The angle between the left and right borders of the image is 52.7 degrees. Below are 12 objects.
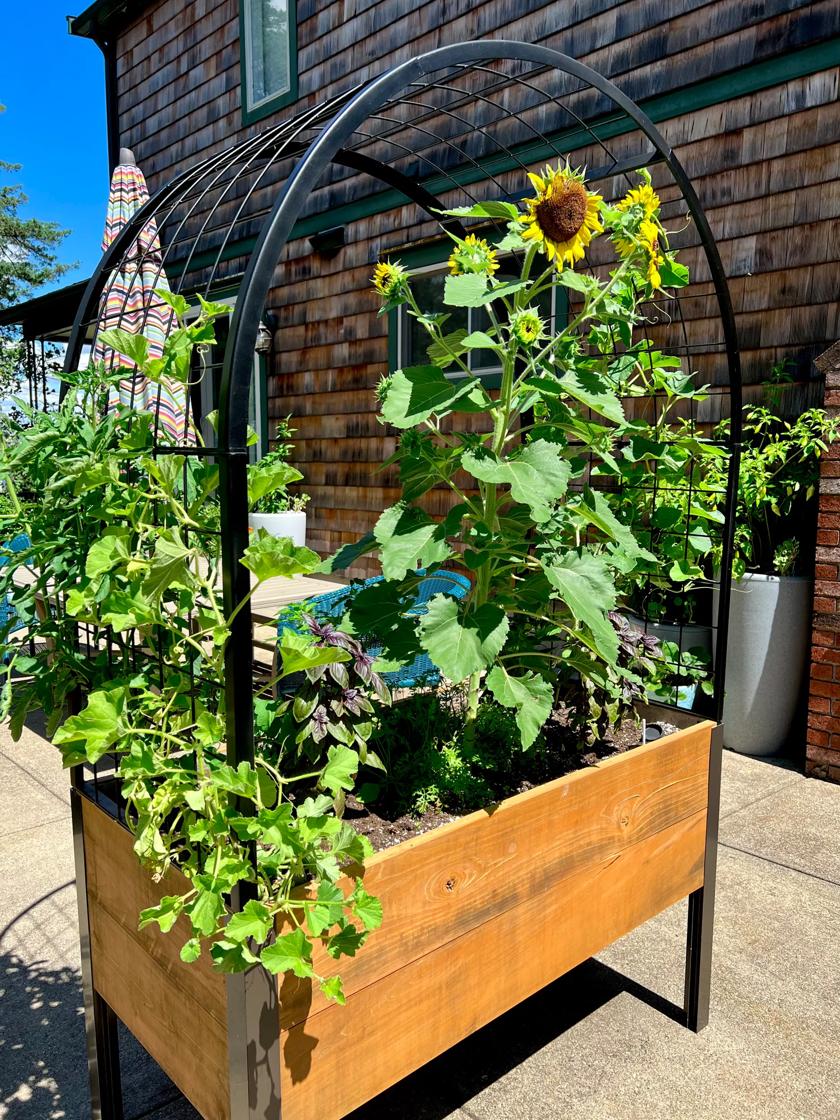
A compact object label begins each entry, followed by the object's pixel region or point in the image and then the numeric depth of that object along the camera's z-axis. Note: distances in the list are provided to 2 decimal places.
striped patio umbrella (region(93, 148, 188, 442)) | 2.95
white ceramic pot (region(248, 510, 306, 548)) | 5.75
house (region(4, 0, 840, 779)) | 3.39
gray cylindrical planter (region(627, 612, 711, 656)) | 3.43
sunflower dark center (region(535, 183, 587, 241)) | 1.35
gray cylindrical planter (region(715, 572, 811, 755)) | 3.19
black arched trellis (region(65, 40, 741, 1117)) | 1.01
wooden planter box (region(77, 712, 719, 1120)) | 1.14
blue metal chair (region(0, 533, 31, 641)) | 1.14
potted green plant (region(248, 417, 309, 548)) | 5.79
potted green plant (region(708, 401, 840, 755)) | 3.19
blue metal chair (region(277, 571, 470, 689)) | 1.36
